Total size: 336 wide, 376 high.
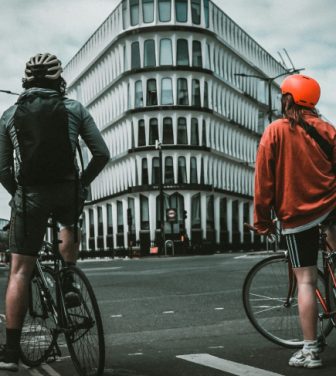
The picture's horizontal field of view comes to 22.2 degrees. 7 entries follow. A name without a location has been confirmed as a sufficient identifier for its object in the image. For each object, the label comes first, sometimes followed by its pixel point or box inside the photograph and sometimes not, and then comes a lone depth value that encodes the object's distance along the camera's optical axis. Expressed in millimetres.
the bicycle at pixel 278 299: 5895
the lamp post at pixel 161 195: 64750
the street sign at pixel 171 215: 60469
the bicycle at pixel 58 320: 4625
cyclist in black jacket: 4926
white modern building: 72000
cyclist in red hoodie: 5367
